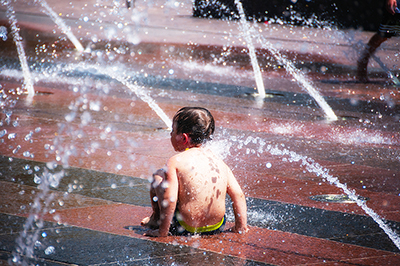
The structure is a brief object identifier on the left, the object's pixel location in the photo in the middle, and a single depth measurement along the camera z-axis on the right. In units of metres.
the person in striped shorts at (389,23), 14.76
